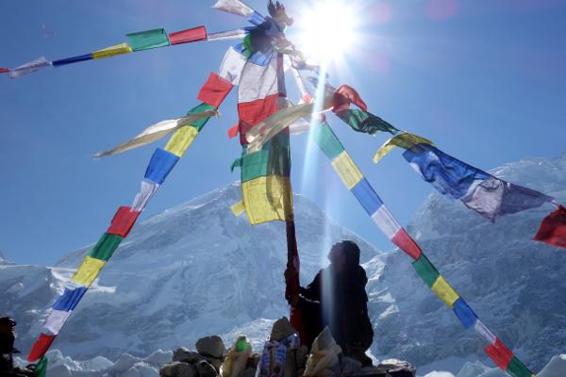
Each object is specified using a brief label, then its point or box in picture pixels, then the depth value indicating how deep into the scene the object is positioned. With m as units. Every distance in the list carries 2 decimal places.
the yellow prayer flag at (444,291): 8.02
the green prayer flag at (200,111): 9.48
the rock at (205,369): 7.85
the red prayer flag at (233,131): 10.39
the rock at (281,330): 6.93
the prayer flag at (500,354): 7.78
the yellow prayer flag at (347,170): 8.89
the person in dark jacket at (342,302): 7.70
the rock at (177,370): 7.68
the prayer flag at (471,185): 6.67
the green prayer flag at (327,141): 9.32
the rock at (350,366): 6.72
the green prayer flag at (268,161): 8.46
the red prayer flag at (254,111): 8.95
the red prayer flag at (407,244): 8.27
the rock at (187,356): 8.18
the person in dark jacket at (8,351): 7.84
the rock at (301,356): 6.84
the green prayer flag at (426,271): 8.18
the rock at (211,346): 8.43
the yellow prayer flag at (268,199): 8.28
